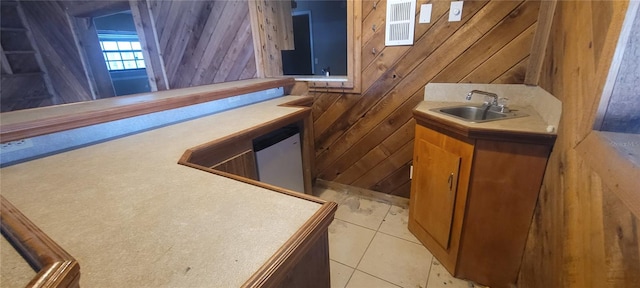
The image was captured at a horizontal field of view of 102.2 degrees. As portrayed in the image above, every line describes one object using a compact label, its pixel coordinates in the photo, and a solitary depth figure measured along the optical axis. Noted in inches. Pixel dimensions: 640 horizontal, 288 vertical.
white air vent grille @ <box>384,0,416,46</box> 74.2
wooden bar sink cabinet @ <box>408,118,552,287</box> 51.6
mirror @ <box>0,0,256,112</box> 109.6
